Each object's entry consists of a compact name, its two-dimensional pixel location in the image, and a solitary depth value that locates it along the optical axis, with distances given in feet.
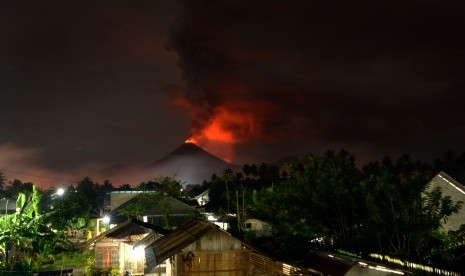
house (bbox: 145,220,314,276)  50.98
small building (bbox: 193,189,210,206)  250.57
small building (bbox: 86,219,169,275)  78.12
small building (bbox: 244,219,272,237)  116.78
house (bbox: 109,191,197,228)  139.23
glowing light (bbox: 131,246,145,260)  75.97
